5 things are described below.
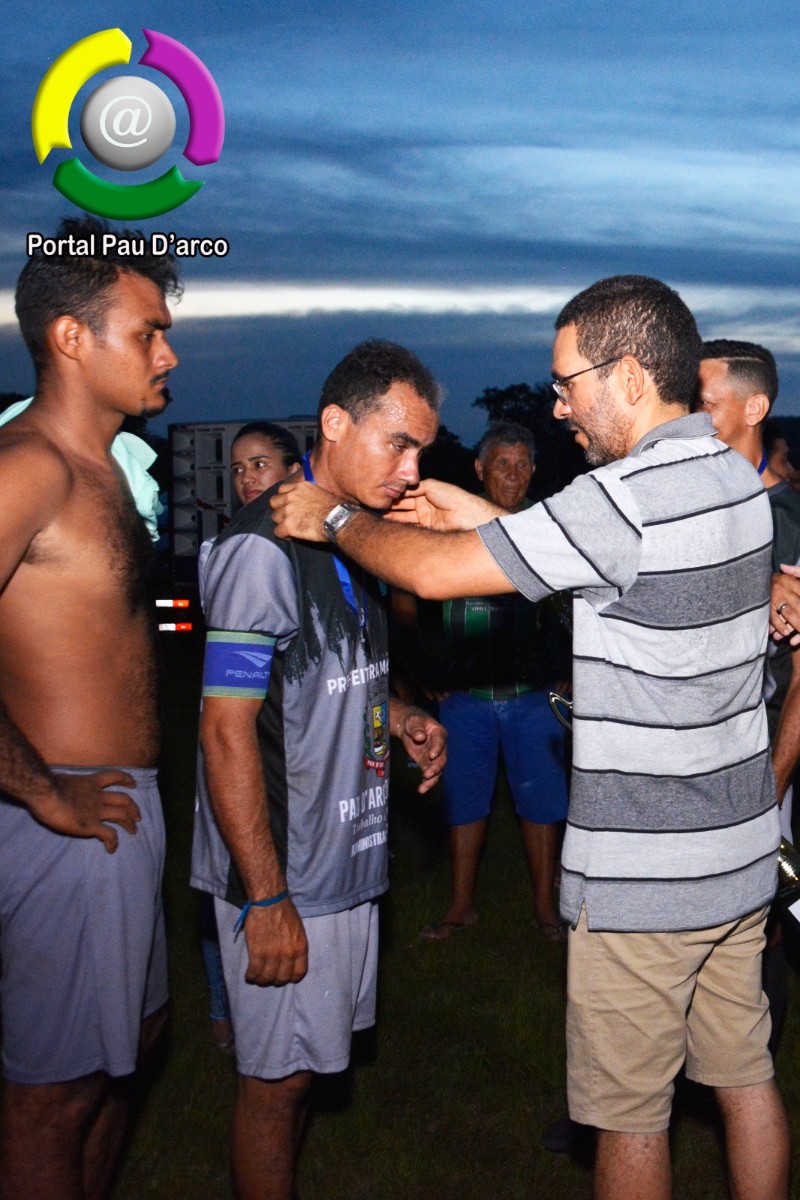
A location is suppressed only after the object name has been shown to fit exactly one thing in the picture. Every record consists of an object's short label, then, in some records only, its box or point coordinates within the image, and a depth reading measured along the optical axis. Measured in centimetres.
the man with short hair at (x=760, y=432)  393
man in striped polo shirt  249
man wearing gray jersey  275
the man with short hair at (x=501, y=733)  582
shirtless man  260
